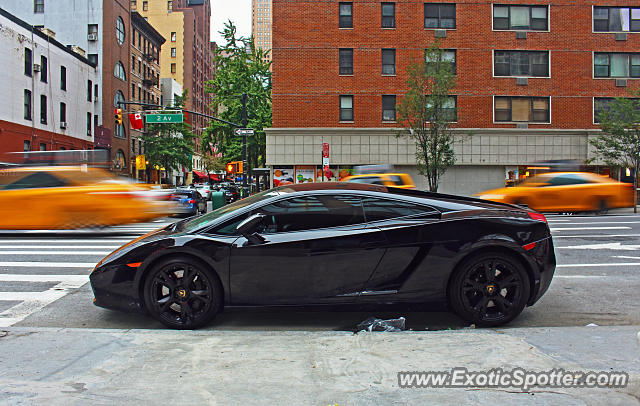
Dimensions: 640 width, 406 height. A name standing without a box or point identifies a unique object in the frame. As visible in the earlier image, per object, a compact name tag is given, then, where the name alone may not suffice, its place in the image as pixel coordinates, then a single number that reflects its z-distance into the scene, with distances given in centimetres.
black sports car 498
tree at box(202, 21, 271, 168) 3819
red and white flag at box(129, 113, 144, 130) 2877
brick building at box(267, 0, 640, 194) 3362
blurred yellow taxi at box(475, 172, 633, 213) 1817
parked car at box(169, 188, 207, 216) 2200
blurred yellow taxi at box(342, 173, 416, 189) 1725
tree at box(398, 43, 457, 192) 2878
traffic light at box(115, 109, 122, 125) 2850
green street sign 2723
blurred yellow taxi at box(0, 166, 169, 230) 1195
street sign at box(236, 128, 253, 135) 2612
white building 3319
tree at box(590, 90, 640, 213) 2650
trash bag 497
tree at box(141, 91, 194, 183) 5416
